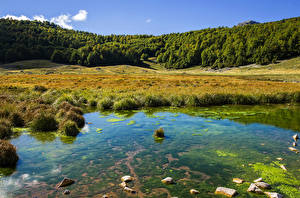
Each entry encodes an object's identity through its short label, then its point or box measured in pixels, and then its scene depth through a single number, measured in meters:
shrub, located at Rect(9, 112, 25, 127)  15.93
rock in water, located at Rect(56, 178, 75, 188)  7.61
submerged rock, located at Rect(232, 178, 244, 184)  7.84
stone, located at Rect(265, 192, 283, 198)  6.79
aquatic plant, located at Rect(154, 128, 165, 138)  13.22
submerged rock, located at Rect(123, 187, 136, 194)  7.18
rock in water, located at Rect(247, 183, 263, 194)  7.14
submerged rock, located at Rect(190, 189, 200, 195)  7.14
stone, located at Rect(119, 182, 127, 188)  7.56
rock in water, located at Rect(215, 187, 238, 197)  6.98
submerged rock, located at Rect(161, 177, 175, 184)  7.79
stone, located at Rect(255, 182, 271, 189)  7.46
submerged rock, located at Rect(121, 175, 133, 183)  7.97
